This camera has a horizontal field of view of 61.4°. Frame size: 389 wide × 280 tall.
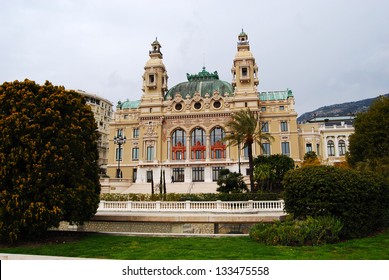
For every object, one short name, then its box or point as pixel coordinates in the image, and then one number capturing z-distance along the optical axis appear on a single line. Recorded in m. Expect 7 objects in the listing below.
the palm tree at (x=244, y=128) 36.38
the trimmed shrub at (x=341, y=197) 13.77
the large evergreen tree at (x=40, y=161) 14.51
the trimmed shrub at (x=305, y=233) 12.55
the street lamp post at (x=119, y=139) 42.21
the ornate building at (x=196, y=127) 59.62
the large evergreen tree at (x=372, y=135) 28.48
